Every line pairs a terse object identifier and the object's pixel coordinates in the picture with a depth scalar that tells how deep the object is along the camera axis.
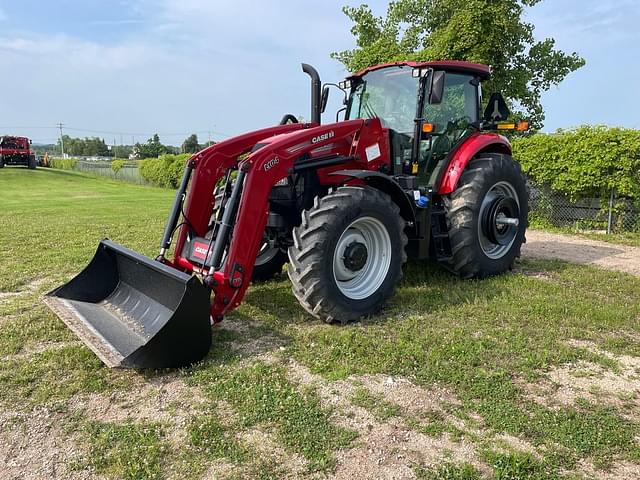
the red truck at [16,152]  38.09
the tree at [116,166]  40.00
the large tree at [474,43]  13.90
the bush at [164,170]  26.98
